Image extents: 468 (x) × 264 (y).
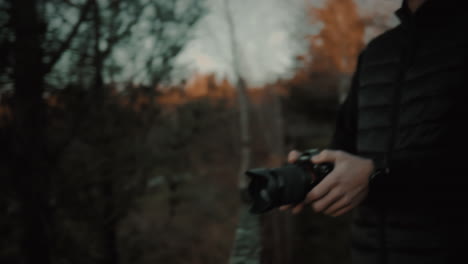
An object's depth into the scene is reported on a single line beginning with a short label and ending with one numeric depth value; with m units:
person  0.77
